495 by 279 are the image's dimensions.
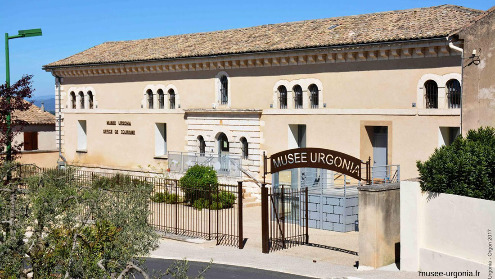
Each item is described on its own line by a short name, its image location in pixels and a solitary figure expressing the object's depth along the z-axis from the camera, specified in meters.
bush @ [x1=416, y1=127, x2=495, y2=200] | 13.25
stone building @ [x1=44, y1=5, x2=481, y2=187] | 21.70
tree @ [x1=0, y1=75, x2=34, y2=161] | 20.25
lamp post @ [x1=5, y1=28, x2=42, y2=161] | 18.92
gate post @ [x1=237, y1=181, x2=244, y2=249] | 17.38
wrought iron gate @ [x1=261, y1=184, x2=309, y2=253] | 16.98
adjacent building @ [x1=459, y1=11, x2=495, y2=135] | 17.95
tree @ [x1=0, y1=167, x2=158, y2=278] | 8.59
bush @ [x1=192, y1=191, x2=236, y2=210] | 23.48
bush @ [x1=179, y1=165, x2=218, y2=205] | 24.84
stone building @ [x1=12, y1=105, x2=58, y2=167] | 35.34
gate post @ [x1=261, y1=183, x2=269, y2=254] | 16.78
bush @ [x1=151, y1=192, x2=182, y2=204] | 24.80
